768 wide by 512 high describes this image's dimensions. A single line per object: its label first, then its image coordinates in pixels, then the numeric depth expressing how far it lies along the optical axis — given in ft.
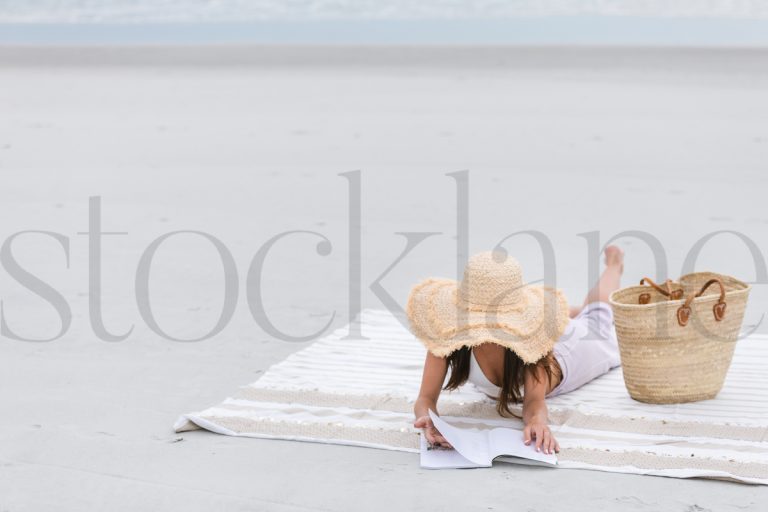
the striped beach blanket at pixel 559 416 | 18.17
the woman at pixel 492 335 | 19.02
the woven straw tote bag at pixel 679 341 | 19.94
